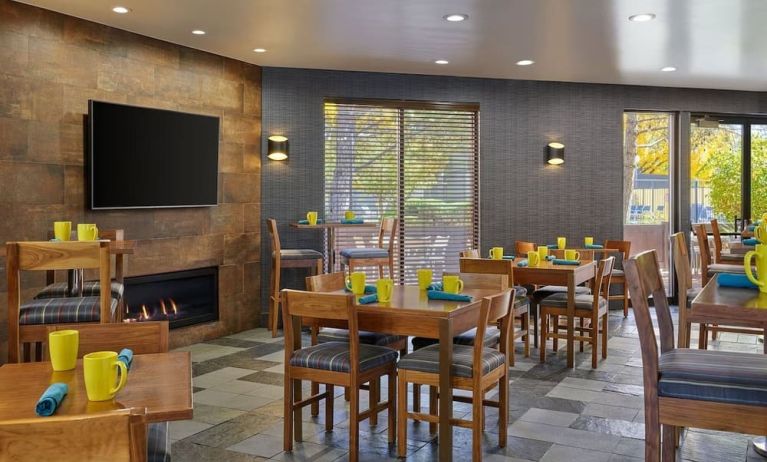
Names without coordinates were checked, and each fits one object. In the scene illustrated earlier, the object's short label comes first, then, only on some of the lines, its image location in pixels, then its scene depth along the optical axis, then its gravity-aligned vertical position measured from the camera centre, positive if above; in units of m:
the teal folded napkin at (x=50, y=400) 1.66 -0.42
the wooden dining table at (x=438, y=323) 3.20 -0.46
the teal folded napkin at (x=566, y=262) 5.66 -0.30
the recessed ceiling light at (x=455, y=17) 5.36 +1.56
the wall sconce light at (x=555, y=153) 8.34 +0.83
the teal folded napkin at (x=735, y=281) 3.06 -0.24
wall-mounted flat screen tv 5.62 +0.56
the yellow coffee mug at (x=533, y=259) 5.59 -0.27
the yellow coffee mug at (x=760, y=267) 2.96 -0.18
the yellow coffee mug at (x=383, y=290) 3.53 -0.33
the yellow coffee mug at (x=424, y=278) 3.93 -0.30
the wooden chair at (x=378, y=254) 7.08 -0.30
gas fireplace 6.16 -0.67
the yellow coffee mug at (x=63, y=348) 2.10 -0.37
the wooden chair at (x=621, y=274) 7.75 -0.53
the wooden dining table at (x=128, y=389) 1.74 -0.45
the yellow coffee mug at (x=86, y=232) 4.43 -0.06
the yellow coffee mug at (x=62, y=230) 4.50 -0.05
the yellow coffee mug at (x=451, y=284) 3.72 -0.31
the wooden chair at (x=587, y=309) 5.39 -0.65
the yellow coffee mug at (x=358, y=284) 3.71 -0.31
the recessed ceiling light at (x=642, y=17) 5.37 +1.57
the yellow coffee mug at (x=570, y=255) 5.97 -0.25
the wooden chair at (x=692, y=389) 2.38 -0.55
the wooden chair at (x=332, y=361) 3.33 -0.67
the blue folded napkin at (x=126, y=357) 2.00 -0.38
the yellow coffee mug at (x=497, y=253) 5.81 -0.24
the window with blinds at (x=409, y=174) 7.77 +0.55
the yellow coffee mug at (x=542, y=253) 5.91 -0.24
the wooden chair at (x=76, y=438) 1.25 -0.38
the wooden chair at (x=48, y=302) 3.58 -0.38
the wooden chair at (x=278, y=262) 6.66 -0.37
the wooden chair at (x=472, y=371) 3.26 -0.69
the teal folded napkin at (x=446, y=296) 3.51 -0.36
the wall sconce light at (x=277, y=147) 7.22 +0.77
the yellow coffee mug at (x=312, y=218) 7.01 +0.05
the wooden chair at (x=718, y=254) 5.68 -0.25
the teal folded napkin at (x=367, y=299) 3.44 -0.37
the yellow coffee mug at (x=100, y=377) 1.79 -0.39
